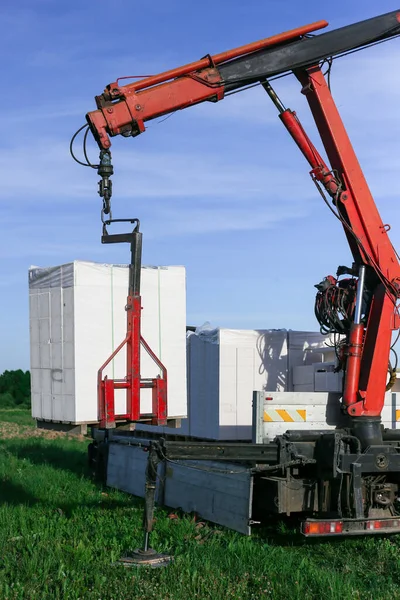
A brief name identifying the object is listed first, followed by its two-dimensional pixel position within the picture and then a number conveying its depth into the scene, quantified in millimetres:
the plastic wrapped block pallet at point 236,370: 10383
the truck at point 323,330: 8148
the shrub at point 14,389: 44094
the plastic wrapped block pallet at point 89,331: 8594
